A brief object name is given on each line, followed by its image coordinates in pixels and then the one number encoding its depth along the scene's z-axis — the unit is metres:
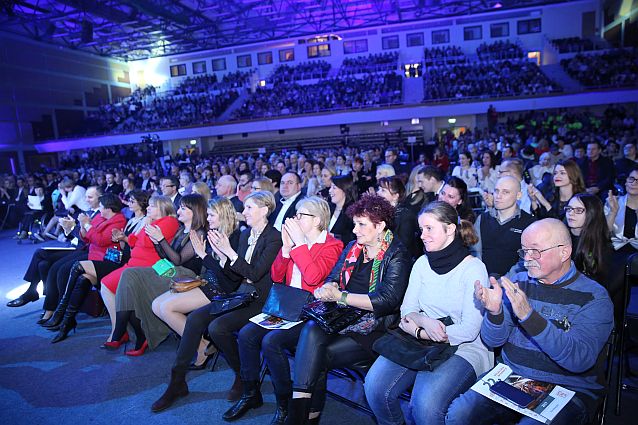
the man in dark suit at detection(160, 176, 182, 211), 6.02
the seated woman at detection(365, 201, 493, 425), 2.20
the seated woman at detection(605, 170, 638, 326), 3.45
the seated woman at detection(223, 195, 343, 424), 2.81
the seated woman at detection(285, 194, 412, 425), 2.55
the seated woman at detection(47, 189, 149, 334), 4.47
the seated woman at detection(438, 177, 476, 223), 3.71
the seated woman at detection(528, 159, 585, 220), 3.98
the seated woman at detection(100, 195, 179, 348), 4.18
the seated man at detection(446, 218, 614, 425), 1.92
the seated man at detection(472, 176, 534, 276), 3.21
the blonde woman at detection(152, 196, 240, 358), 3.55
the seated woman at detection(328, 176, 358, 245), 4.64
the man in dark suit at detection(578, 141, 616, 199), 6.51
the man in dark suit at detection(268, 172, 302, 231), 5.21
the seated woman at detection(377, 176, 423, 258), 3.84
